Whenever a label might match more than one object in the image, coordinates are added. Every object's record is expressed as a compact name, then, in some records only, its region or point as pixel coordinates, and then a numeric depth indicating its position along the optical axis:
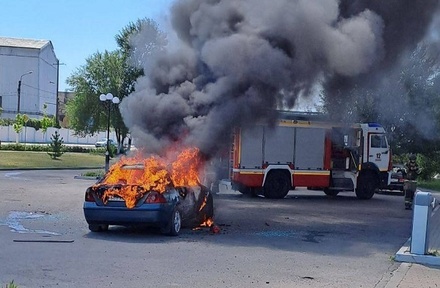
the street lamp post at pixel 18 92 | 71.46
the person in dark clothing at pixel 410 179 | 18.25
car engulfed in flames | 11.20
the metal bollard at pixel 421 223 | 9.87
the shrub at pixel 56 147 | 42.49
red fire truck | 20.22
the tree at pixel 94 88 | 49.09
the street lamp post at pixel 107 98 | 28.34
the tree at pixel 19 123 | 52.14
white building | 76.62
